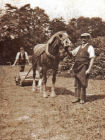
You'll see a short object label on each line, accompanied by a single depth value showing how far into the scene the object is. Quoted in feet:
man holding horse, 17.25
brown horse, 18.03
